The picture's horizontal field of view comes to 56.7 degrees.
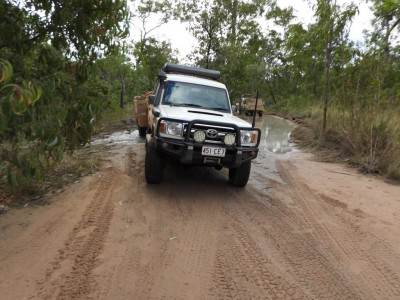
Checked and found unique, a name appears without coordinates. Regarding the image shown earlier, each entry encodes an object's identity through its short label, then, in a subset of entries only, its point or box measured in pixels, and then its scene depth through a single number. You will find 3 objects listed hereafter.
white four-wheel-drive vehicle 5.54
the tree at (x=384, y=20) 10.58
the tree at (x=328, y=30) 11.02
